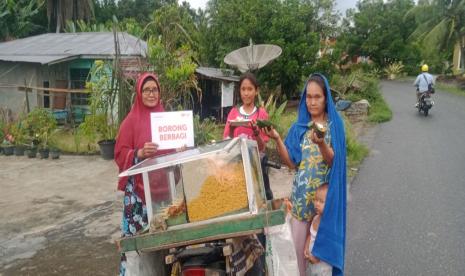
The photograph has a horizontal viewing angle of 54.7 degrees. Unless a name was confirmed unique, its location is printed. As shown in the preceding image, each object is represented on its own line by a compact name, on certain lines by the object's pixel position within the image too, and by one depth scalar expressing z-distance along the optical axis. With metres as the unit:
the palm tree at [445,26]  29.99
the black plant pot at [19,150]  10.93
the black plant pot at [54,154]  10.45
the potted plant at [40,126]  10.98
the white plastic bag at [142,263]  2.48
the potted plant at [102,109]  9.94
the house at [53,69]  15.18
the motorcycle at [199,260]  2.52
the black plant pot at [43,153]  10.62
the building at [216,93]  16.25
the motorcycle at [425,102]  15.38
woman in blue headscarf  2.79
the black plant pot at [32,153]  10.73
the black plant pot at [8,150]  11.03
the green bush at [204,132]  9.30
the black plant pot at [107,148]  10.00
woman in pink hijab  3.28
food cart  2.34
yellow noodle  2.46
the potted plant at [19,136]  10.97
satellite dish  8.60
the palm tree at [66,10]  27.67
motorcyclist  15.20
